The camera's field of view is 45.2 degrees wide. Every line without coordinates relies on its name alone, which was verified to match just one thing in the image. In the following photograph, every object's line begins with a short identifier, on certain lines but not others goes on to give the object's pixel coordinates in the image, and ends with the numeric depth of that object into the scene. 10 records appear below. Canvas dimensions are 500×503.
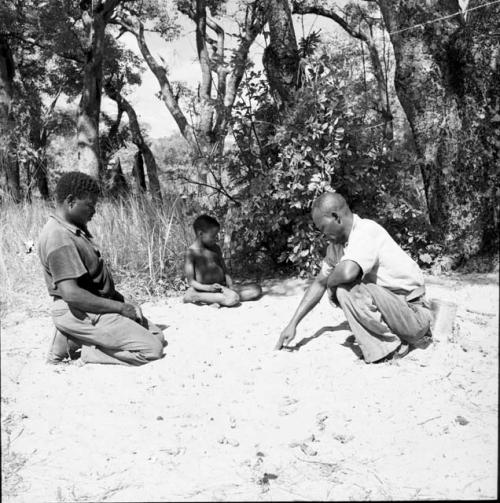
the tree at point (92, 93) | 10.45
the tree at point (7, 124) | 10.60
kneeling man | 4.16
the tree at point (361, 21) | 14.83
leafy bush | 6.22
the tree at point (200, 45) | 13.66
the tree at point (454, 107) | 6.58
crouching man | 4.03
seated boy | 5.90
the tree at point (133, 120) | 19.73
